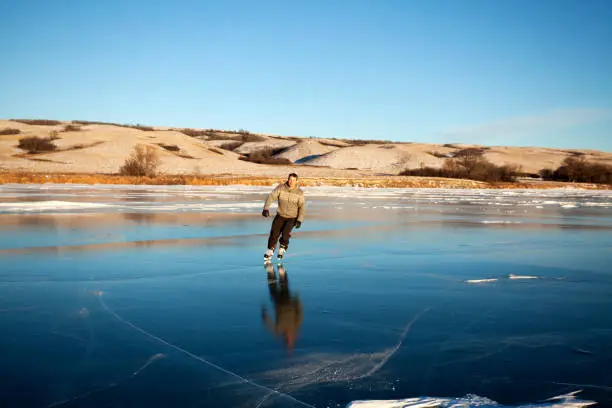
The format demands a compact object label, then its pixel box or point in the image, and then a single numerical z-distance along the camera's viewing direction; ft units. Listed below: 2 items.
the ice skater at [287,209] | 33.04
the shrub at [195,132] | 512.96
